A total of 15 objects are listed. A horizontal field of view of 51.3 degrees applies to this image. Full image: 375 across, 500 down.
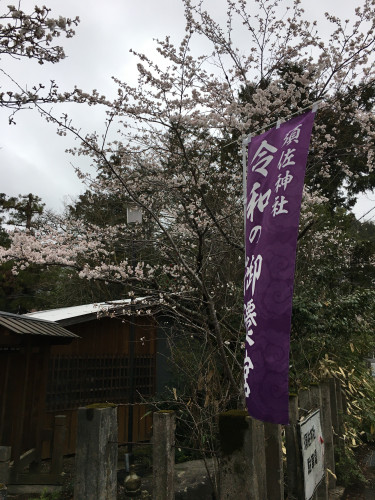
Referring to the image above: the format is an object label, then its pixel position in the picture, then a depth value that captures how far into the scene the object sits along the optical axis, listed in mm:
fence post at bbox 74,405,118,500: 2256
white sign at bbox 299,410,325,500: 3428
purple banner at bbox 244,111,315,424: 2340
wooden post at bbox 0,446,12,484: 4734
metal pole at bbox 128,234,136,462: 8160
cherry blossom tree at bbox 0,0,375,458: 6586
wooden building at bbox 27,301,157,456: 9078
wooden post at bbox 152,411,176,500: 2539
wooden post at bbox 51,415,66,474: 6785
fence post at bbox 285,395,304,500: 3561
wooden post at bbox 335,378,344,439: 6688
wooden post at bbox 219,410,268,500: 2387
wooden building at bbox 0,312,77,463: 6391
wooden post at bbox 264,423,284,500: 3162
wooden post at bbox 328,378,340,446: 6293
